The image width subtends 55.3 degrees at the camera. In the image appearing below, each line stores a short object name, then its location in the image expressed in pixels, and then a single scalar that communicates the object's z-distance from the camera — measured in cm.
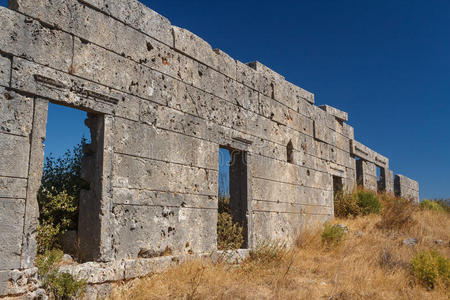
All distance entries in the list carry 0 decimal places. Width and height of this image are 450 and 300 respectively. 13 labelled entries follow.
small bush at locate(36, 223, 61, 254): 487
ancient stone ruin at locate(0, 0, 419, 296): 448
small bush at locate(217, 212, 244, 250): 725
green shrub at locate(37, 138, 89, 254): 499
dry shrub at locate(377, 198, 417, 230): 1066
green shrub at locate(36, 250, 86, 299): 450
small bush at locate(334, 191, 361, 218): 1182
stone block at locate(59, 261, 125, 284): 473
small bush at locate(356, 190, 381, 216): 1184
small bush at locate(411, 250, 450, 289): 651
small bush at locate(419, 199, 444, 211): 1429
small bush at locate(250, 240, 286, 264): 734
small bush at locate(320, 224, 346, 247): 888
